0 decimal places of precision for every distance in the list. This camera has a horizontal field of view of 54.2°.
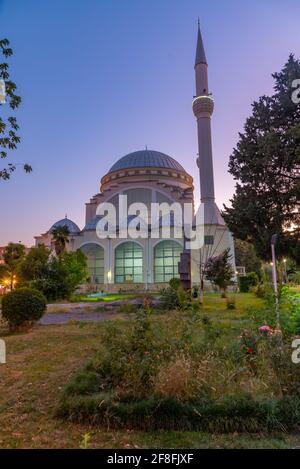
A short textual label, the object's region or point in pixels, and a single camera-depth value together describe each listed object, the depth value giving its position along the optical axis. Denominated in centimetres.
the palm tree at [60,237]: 3378
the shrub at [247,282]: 3253
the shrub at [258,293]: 2208
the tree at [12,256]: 3750
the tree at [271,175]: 1730
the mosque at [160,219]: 3741
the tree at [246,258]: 4975
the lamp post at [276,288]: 513
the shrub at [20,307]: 1027
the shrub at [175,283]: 1970
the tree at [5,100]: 534
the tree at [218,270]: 2053
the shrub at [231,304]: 1631
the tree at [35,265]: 2454
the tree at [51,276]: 2389
